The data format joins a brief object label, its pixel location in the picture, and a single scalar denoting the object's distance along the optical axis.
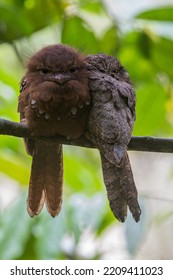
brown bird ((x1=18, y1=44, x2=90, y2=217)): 4.51
